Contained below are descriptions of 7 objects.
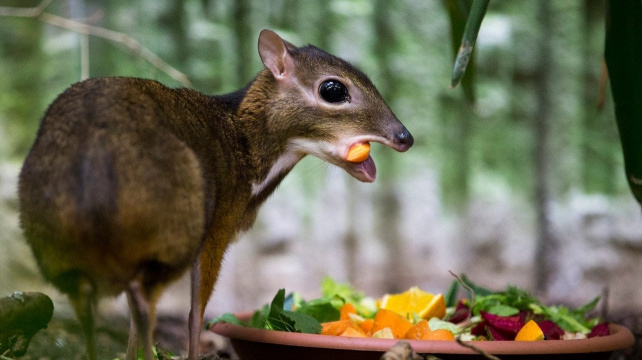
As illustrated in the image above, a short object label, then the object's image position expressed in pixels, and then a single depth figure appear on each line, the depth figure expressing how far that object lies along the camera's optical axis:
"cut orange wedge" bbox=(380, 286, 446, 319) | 5.32
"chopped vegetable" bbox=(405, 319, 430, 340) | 4.58
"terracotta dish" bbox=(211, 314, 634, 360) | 4.18
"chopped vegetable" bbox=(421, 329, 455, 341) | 4.46
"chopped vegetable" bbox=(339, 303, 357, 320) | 5.44
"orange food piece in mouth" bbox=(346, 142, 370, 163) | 5.05
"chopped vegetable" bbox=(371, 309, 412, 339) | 4.77
